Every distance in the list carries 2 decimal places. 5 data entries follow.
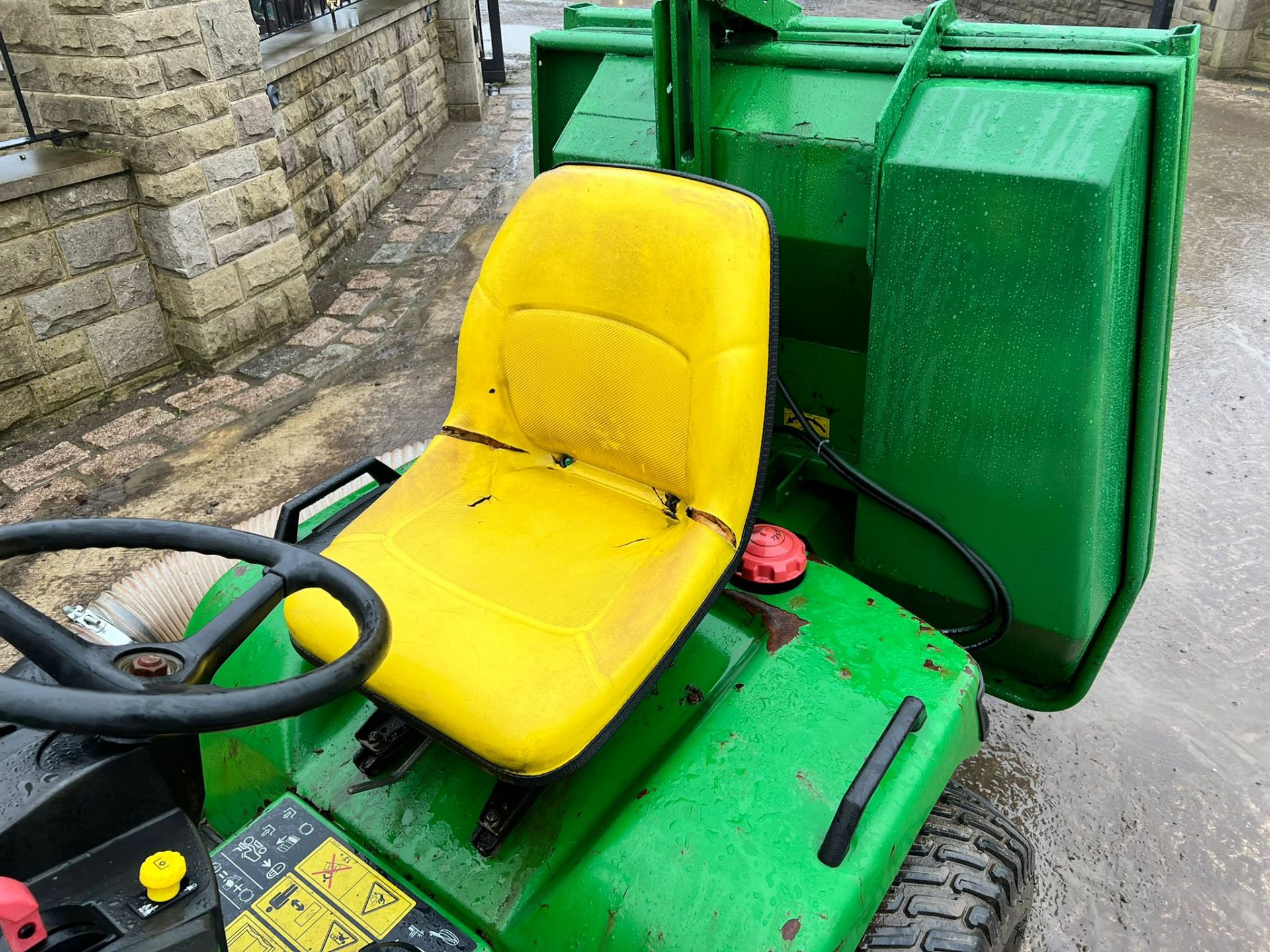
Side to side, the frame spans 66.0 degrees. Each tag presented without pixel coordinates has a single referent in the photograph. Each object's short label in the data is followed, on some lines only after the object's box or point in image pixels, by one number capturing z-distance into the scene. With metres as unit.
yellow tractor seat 1.39
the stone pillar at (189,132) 3.44
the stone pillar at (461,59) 7.00
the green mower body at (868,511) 1.36
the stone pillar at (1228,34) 7.79
